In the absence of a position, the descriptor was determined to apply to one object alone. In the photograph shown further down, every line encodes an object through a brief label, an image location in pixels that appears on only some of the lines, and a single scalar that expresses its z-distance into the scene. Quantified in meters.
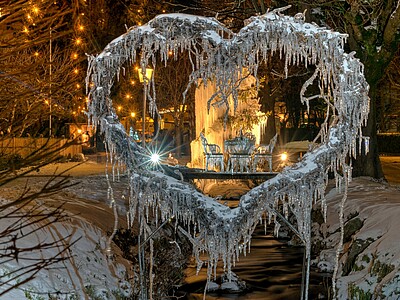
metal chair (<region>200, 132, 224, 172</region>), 18.20
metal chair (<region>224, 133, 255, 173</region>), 17.64
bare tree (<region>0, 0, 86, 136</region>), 8.71
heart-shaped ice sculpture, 8.12
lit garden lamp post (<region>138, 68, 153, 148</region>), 8.36
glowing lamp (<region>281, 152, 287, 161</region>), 22.78
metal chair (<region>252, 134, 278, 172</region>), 16.52
